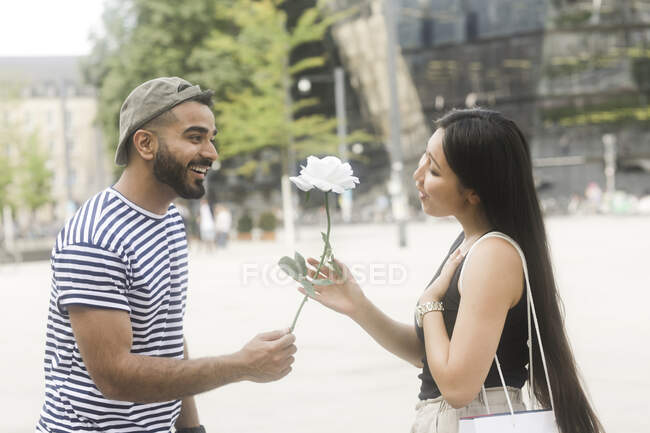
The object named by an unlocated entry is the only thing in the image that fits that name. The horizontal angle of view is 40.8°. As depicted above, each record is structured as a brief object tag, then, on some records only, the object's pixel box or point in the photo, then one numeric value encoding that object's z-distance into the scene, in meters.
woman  2.07
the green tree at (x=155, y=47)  32.47
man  1.97
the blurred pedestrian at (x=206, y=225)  25.19
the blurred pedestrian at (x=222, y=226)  26.92
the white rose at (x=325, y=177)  2.01
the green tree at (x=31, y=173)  40.72
